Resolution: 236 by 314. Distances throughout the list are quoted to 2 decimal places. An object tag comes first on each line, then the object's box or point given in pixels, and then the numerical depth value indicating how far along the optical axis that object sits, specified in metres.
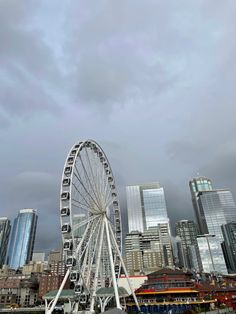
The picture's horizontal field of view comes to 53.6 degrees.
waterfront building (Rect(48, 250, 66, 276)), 133.02
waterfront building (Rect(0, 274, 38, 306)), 104.45
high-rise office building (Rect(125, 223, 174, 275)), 129.02
